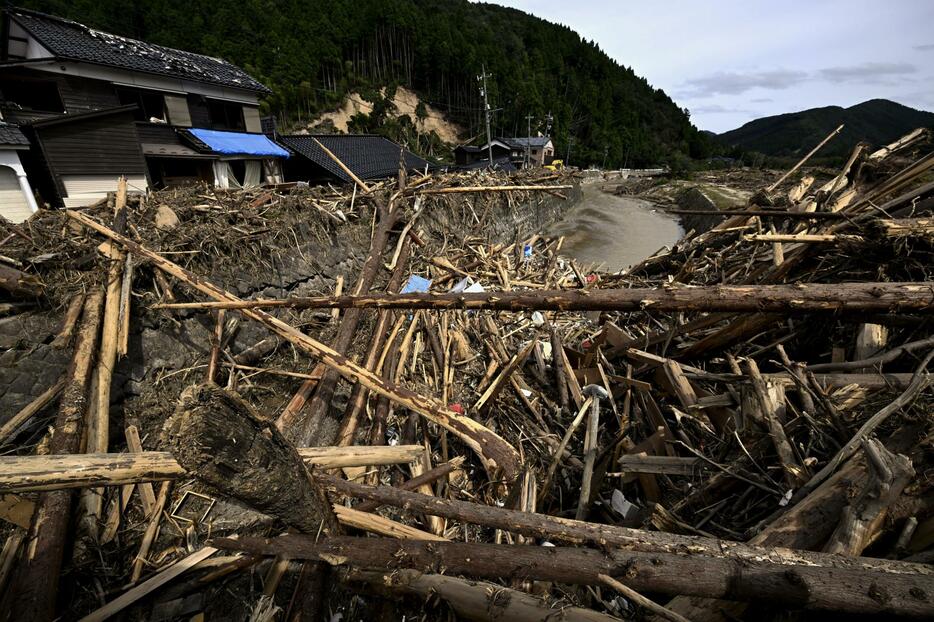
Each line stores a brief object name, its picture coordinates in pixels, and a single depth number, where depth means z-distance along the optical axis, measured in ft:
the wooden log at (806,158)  22.52
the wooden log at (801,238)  12.46
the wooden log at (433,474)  9.79
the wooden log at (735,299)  8.71
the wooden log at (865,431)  7.29
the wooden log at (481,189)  23.90
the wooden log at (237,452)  4.39
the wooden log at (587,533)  5.42
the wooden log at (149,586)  7.29
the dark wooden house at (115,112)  42.45
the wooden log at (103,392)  9.17
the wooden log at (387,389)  10.58
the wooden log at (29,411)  9.62
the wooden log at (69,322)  11.32
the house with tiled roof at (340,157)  61.62
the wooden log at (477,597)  5.74
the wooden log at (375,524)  7.92
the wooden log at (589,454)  10.34
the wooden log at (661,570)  4.85
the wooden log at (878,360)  9.62
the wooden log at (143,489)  9.83
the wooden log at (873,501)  5.58
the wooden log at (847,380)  9.18
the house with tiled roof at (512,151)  137.39
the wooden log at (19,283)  11.02
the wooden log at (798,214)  13.73
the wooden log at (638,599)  5.04
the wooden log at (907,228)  11.37
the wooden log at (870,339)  10.93
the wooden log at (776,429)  7.94
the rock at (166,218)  16.07
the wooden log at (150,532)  8.55
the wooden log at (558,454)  11.16
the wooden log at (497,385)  14.63
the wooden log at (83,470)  5.11
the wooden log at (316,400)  12.14
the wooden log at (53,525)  7.11
